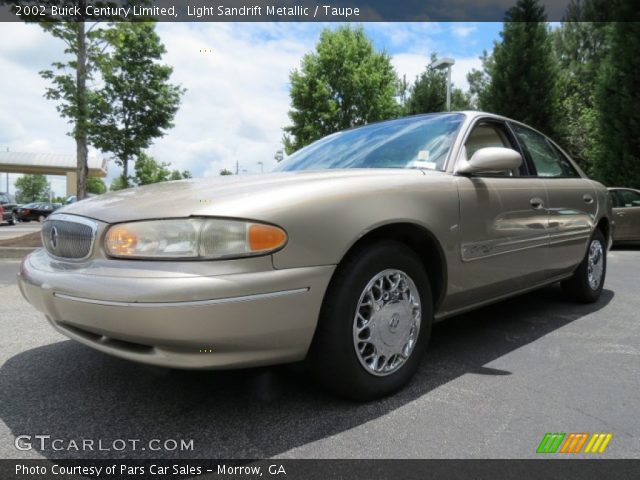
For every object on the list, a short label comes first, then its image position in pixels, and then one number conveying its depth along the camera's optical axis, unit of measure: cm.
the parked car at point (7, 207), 2251
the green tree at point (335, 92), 2252
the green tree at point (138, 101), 1631
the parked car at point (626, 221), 934
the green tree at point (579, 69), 1753
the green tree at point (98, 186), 8444
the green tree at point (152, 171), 3488
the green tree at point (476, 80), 3844
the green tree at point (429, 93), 2409
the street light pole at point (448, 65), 1437
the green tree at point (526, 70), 1681
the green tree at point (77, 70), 992
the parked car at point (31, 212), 2692
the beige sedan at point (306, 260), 172
